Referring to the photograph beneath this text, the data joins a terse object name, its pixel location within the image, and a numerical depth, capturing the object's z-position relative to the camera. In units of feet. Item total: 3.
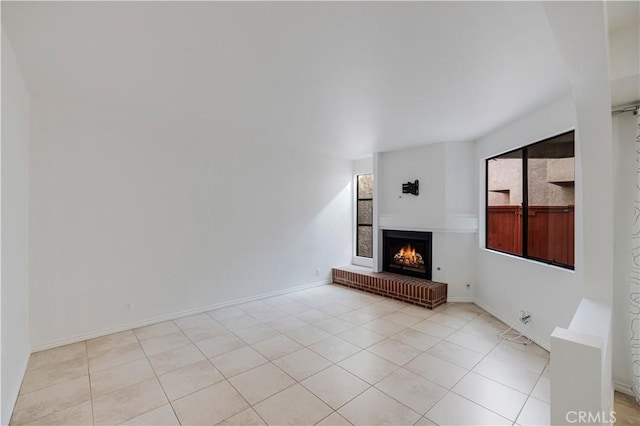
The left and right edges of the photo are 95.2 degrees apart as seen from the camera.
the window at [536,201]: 9.93
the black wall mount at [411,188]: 17.21
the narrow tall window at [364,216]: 20.72
